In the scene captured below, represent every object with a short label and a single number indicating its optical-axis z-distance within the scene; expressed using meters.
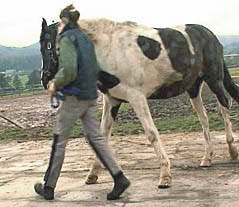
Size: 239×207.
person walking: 4.86
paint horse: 5.50
